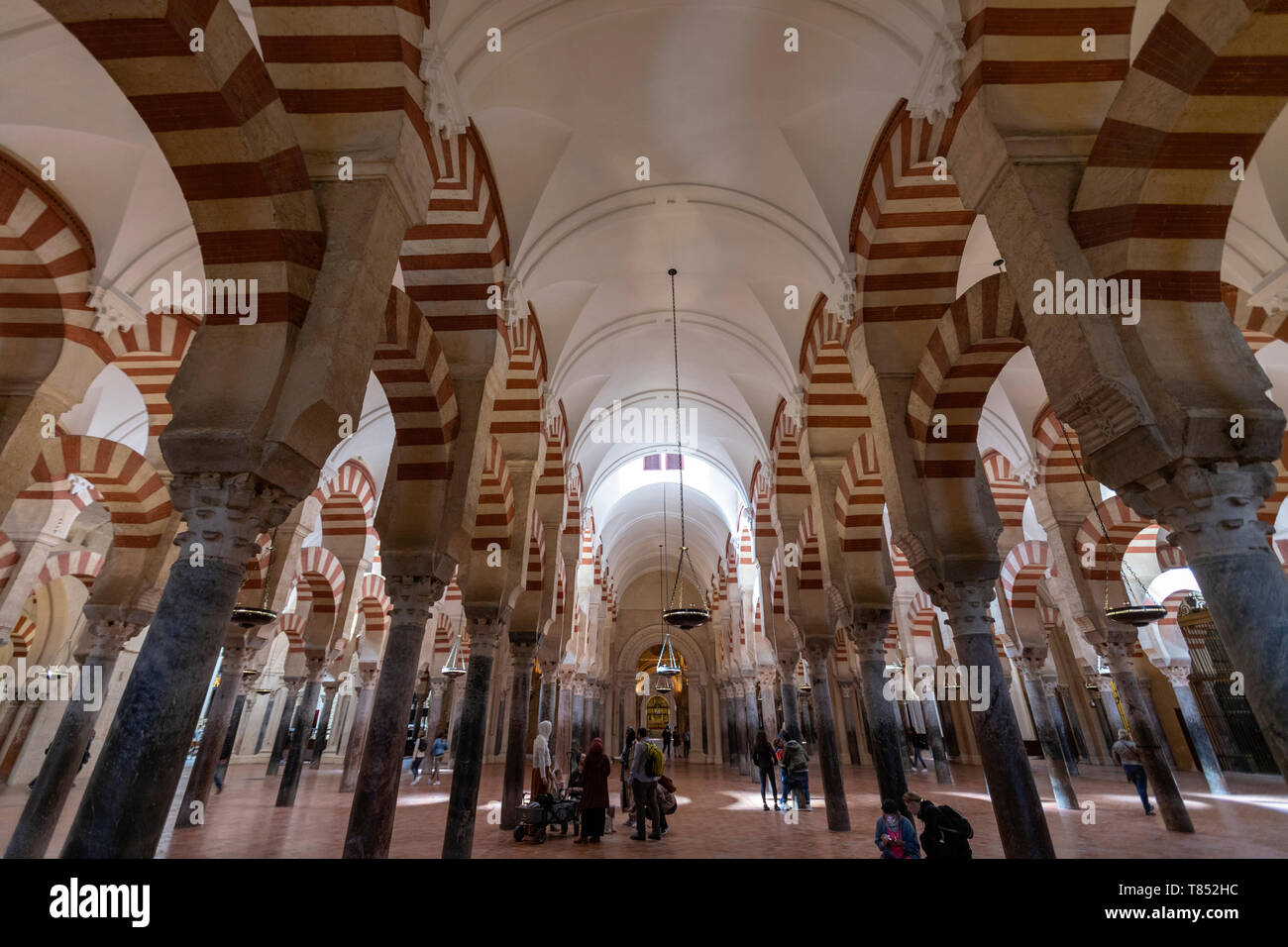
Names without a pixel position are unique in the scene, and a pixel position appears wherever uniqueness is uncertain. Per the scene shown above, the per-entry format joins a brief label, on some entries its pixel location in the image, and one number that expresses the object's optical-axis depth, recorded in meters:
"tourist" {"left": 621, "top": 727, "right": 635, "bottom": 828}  6.81
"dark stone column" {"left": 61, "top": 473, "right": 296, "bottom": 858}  2.01
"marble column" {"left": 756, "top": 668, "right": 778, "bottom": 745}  13.62
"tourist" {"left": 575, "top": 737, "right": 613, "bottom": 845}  5.69
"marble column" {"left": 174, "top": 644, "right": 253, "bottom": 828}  6.68
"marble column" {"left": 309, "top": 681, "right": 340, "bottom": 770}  13.86
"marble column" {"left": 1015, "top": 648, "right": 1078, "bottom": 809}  7.22
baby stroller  5.69
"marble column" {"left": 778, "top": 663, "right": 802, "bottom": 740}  8.73
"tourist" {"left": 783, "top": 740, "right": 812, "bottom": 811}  7.29
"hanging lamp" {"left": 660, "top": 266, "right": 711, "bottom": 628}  7.84
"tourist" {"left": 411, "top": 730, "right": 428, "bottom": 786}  11.39
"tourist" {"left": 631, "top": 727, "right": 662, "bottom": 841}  5.69
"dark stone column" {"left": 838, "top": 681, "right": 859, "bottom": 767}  16.64
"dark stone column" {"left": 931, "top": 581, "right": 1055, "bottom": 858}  3.49
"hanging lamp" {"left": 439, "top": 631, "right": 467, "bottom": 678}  11.18
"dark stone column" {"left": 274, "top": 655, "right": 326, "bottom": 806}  8.02
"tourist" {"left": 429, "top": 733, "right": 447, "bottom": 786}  11.96
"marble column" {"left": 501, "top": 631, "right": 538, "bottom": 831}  6.74
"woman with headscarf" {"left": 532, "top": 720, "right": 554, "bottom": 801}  6.50
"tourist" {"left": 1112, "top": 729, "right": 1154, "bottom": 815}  6.70
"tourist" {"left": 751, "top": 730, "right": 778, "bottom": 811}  8.23
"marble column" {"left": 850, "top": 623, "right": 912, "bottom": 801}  5.68
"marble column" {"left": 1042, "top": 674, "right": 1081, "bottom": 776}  13.28
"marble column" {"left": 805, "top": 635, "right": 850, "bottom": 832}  6.38
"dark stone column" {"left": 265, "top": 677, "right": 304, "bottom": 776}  11.57
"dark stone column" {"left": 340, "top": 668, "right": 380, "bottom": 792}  10.07
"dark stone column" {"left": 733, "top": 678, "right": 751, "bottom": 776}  14.62
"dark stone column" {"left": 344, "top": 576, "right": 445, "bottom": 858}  3.64
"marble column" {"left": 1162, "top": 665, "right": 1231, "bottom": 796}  8.81
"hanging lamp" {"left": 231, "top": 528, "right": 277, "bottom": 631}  6.32
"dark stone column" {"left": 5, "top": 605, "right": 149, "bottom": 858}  4.51
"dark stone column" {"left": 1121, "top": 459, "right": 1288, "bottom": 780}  2.10
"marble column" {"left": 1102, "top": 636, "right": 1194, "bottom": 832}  5.70
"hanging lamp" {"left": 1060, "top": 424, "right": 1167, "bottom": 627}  6.19
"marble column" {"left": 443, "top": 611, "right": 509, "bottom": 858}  4.82
